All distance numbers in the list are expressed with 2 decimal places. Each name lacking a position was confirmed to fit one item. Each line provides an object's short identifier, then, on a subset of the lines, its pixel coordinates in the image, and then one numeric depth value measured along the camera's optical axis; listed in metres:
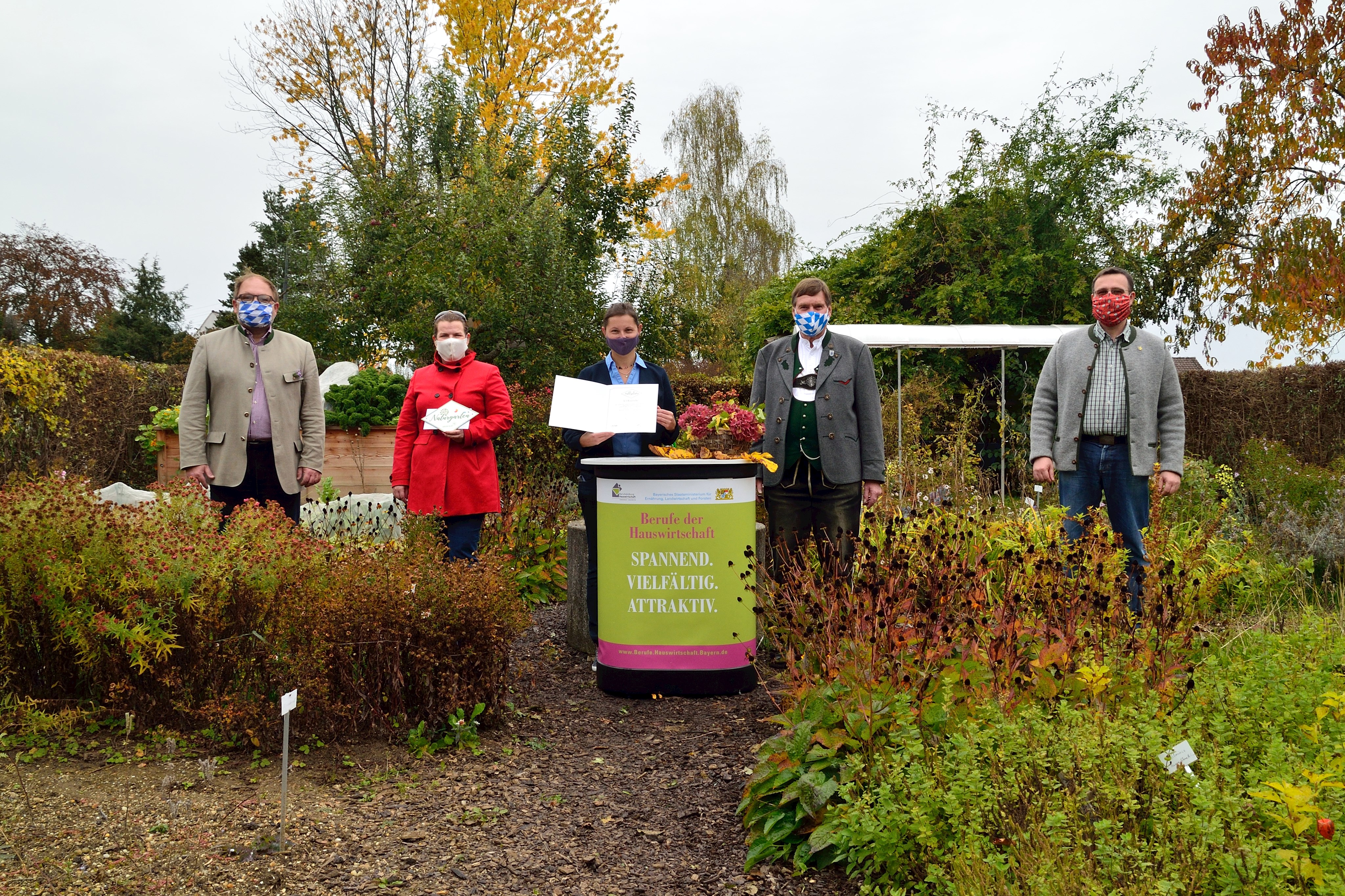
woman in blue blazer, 5.03
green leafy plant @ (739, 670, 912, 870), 3.00
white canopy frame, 12.09
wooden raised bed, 9.78
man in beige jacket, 4.96
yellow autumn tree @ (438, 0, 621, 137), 19.14
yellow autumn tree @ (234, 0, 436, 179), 19.94
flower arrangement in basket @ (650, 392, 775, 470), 5.01
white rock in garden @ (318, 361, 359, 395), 12.36
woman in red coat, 4.96
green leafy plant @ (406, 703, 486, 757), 3.94
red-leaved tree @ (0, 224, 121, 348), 29.67
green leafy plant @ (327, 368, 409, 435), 9.71
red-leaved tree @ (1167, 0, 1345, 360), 12.82
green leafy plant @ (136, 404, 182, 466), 10.15
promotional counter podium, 4.52
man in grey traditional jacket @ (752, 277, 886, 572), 4.75
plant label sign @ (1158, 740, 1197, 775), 2.44
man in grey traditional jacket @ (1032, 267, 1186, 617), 4.98
